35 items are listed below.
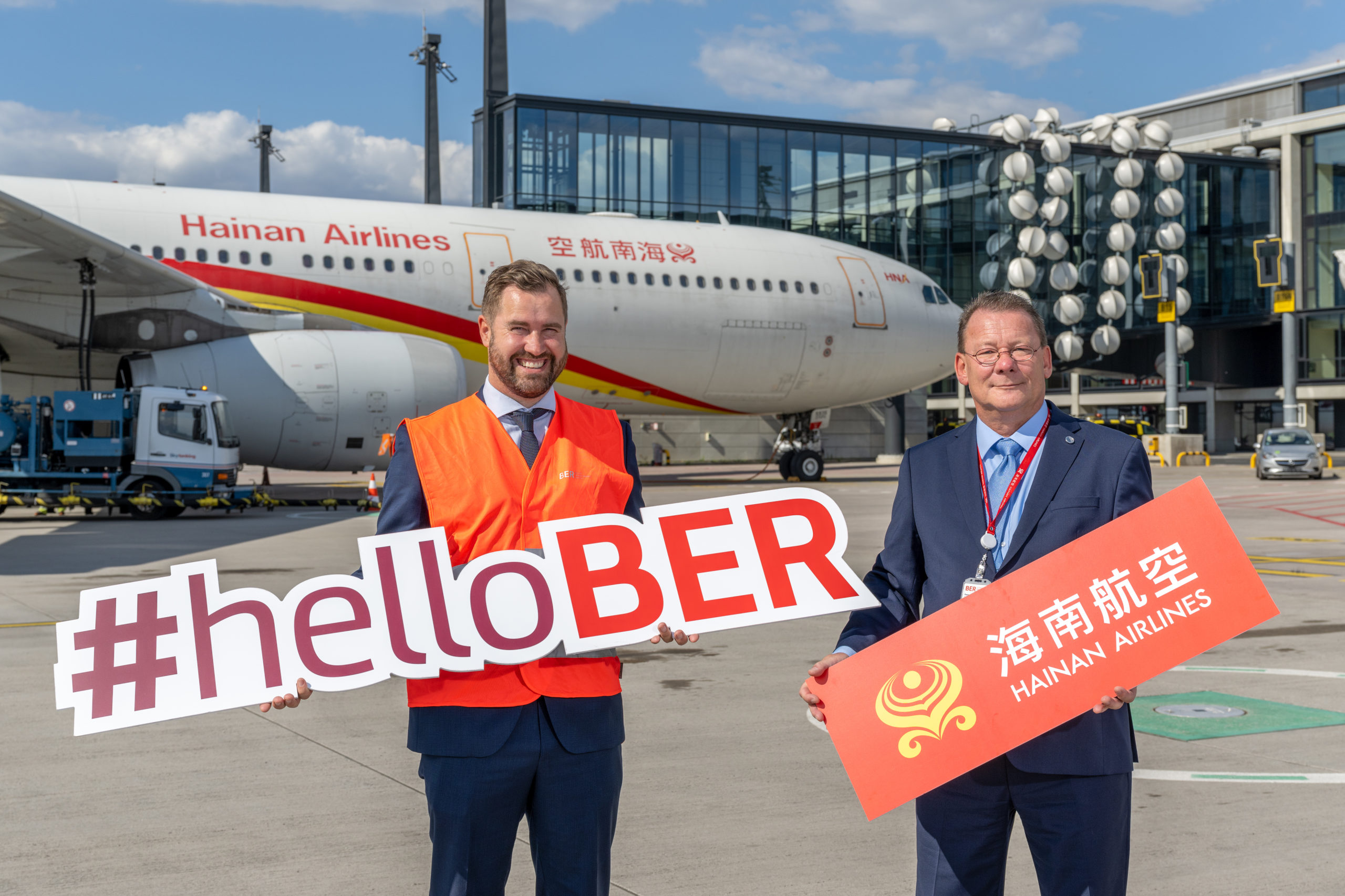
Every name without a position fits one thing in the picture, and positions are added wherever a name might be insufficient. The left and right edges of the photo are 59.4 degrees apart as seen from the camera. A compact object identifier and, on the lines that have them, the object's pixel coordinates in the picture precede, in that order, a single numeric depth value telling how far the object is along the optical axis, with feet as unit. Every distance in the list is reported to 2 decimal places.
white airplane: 61.82
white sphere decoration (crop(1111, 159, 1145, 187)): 153.89
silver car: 98.89
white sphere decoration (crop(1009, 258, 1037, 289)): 142.92
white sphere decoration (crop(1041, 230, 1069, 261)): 147.95
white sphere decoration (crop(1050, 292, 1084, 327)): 149.48
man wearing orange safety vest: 8.72
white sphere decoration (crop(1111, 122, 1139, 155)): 155.84
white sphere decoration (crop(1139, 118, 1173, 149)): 160.15
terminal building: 134.51
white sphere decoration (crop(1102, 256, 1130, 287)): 155.33
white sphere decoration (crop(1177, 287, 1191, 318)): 151.13
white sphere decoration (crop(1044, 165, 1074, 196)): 144.46
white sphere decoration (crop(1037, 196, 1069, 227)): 145.38
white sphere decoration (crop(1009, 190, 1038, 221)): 146.41
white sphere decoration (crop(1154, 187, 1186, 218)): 157.79
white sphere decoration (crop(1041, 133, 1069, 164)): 146.41
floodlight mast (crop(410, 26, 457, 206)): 124.88
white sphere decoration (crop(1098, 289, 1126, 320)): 151.12
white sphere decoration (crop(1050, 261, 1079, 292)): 151.23
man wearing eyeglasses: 8.68
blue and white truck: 57.57
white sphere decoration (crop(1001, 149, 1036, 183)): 146.41
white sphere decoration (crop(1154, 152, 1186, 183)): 159.63
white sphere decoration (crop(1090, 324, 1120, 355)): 146.51
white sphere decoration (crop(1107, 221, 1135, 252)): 155.63
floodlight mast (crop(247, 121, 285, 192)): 179.11
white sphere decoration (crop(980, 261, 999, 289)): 147.95
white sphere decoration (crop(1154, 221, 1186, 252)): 157.07
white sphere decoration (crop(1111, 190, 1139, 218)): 155.02
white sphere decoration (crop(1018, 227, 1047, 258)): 146.10
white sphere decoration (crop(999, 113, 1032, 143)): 149.28
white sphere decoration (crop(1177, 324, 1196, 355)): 155.63
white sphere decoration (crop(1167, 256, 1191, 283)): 139.78
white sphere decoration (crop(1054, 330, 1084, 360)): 147.43
